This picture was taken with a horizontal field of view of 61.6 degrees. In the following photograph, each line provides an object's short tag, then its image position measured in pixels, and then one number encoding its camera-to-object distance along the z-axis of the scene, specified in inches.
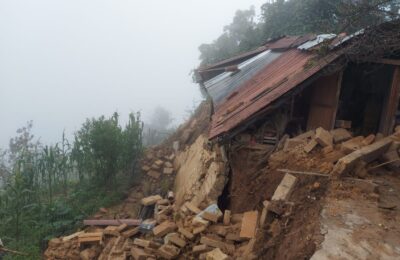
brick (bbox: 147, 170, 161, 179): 441.4
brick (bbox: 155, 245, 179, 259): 226.0
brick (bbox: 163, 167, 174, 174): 434.4
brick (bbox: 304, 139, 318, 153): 232.5
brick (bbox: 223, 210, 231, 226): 232.0
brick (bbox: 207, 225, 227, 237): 222.4
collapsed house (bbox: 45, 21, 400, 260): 175.3
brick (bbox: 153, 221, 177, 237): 259.4
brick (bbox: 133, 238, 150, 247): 252.7
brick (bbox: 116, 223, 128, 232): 305.3
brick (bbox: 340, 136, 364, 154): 223.9
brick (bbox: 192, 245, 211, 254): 213.9
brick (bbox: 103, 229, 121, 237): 301.7
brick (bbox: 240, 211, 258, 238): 210.8
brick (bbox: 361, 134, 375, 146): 235.2
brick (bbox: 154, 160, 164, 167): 457.1
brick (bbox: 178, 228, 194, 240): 230.8
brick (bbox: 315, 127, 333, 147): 231.1
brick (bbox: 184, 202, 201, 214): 256.5
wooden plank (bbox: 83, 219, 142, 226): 325.4
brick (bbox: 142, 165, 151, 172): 456.1
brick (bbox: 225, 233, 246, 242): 214.2
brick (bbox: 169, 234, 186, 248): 231.0
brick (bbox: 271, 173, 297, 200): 196.7
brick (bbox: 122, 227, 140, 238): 293.3
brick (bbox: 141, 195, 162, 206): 352.4
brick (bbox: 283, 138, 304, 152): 242.5
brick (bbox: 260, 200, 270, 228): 195.7
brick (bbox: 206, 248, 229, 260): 192.9
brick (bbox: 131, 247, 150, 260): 239.8
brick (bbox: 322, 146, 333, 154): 228.1
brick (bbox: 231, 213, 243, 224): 233.3
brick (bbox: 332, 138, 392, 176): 205.8
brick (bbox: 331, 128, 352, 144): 240.8
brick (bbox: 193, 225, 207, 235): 228.5
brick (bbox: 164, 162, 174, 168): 449.7
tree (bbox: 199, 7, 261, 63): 750.4
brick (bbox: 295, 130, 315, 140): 248.7
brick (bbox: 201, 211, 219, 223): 232.8
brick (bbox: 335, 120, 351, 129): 273.1
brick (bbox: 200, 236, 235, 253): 211.2
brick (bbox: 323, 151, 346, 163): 222.7
